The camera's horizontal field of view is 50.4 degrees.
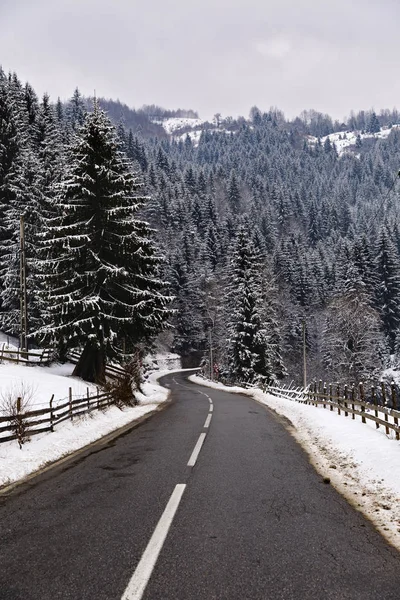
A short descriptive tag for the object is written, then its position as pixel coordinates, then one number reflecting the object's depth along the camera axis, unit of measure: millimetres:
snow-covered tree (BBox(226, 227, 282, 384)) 40281
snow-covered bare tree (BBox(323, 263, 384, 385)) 47312
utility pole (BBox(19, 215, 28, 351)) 27062
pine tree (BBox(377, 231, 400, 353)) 67000
